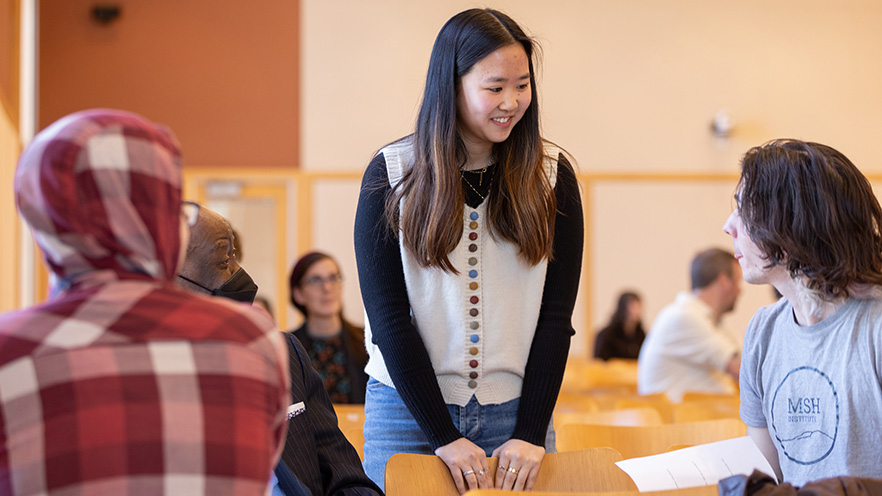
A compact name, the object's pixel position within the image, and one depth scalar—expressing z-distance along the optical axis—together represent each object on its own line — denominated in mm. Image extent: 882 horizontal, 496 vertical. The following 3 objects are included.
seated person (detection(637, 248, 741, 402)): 5180
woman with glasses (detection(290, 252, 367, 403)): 4090
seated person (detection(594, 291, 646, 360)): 8289
